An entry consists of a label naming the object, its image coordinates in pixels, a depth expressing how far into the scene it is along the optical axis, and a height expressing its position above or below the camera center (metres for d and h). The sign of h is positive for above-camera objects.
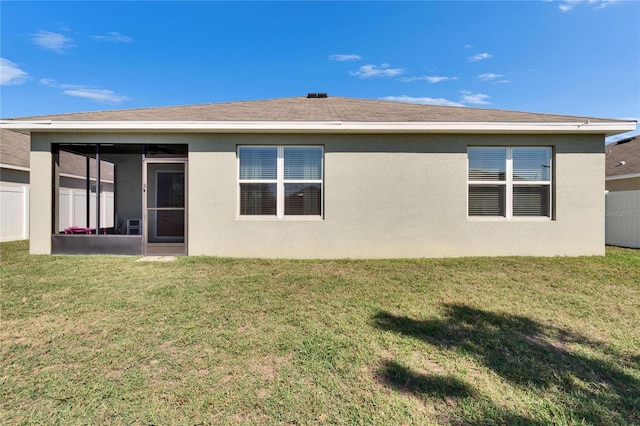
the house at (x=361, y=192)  7.10 +0.52
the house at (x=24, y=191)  9.77 +0.74
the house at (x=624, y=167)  10.31 +1.76
